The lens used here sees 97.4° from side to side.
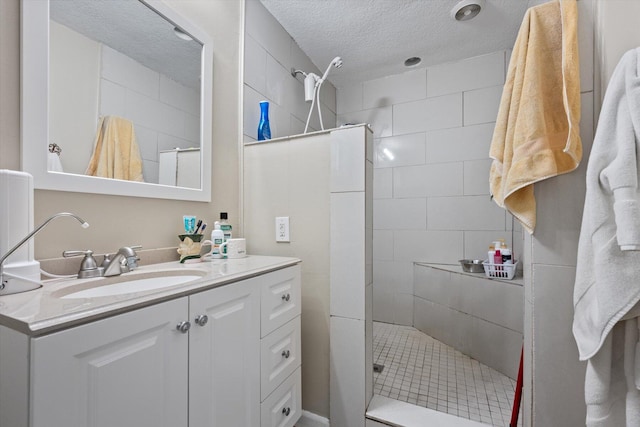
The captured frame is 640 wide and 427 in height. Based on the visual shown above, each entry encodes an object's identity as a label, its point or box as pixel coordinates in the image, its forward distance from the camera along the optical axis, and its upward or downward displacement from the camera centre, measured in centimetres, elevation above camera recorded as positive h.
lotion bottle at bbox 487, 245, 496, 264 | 199 -27
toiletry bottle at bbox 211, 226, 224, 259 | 121 -11
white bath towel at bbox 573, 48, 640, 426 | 71 -11
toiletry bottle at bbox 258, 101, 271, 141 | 158 +52
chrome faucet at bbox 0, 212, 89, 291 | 61 -13
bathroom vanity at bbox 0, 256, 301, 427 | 46 -29
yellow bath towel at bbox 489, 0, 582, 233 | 87 +36
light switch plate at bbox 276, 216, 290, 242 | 141 -7
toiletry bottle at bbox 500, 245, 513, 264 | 194 -28
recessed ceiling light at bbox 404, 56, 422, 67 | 232 +131
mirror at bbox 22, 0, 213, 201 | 79 +41
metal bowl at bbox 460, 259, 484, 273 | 211 -38
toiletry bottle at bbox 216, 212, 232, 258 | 127 -6
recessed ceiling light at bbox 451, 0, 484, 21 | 167 +128
